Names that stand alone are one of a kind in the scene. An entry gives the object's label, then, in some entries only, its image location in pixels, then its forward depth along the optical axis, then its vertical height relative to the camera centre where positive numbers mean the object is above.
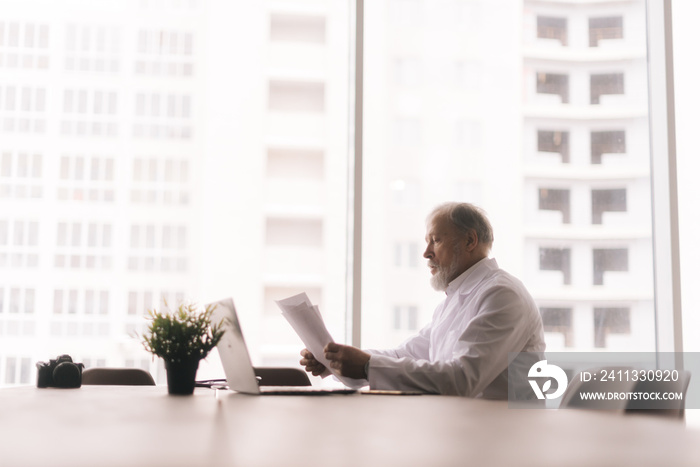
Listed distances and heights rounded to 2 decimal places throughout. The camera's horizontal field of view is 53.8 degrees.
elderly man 2.09 -0.15
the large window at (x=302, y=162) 4.35 +0.81
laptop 1.79 -0.21
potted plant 1.82 -0.15
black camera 2.17 -0.29
